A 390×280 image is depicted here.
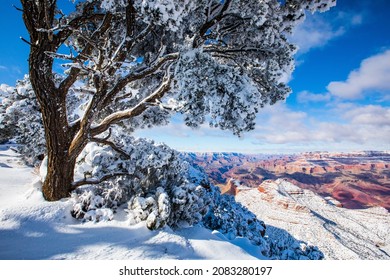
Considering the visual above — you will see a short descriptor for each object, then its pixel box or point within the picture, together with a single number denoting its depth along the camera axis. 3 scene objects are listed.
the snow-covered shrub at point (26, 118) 9.71
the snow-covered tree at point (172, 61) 4.20
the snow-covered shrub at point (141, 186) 5.02
